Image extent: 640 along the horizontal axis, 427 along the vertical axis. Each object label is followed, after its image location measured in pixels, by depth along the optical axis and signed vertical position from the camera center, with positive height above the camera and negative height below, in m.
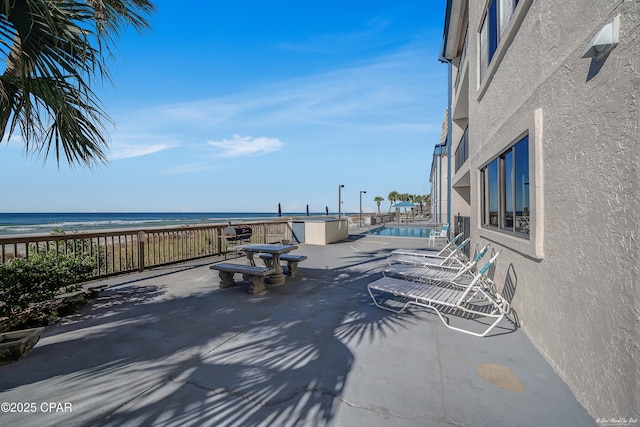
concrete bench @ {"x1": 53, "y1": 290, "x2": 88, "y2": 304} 4.31 -1.29
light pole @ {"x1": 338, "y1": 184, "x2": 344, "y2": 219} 20.94 +1.25
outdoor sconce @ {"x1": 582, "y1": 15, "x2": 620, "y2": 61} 1.80 +1.11
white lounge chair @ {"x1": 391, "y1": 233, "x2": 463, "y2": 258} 7.07 -1.14
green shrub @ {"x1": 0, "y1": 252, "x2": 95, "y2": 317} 3.48 -0.83
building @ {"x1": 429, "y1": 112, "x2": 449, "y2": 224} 24.08 +2.22
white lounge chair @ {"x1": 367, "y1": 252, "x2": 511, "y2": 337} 3.80 -1.28
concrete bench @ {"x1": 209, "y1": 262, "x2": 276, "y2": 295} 5.21 -1.17
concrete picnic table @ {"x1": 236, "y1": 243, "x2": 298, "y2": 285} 5.93 -0.88
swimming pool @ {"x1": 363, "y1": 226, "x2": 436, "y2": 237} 19.73 -1.54
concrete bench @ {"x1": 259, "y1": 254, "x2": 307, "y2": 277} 6.50 -1.14
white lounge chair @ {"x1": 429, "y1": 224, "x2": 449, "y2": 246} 12.54 -1.22
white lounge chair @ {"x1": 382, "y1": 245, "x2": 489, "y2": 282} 4.98 -1.19
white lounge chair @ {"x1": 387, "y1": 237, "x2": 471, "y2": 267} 6.33 -1.19
